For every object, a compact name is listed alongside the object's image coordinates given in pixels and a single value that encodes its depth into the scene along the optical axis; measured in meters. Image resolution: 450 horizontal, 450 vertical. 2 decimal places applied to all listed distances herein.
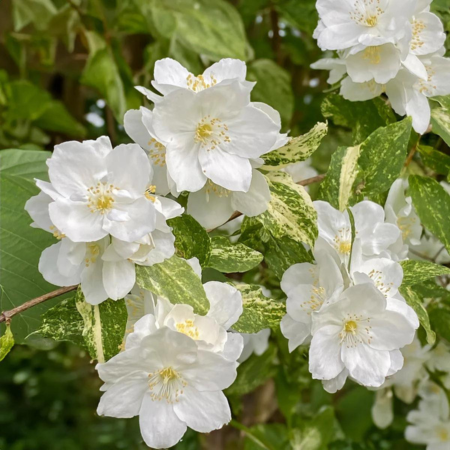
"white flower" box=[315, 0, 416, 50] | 0.60
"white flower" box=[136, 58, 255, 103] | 0.52
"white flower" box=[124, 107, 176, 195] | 0.52
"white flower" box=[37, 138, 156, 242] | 0.44
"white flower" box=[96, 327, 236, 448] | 0.45
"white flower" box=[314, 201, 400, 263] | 0.57
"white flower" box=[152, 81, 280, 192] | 0.49
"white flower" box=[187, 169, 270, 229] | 0.52
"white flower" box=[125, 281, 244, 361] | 0.46
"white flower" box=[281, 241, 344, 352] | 0.53
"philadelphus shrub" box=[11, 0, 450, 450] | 0.46
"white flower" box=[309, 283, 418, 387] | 0.51
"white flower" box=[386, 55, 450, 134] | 0.64
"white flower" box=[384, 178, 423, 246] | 0.67
